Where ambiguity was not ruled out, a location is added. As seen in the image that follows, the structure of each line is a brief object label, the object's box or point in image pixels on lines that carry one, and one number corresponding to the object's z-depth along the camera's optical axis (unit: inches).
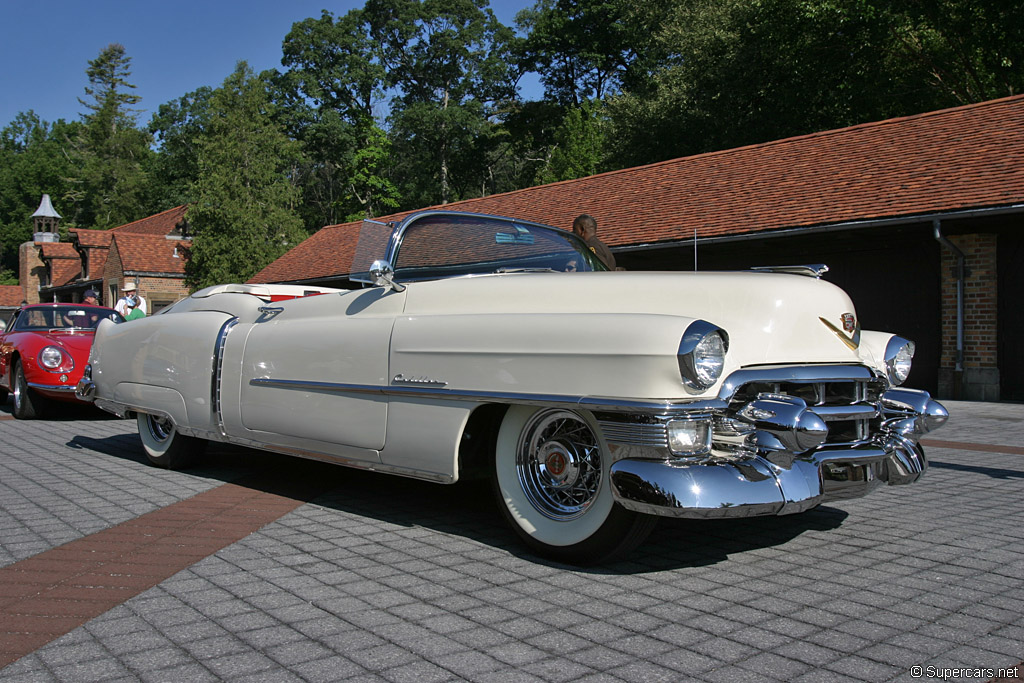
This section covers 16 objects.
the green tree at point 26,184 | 2827.3
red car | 357.7
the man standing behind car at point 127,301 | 449.1
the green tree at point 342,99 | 1887.3
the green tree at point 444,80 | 1862.7
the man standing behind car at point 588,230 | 233.0
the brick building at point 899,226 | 467.2
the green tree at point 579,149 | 1459.2
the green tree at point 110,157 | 2497.5
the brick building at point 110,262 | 1691.7
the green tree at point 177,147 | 2290.8
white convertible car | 118.0
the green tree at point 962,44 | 759.7
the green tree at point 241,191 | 1504.7
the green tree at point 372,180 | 1886.1
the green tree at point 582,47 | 1689.2
